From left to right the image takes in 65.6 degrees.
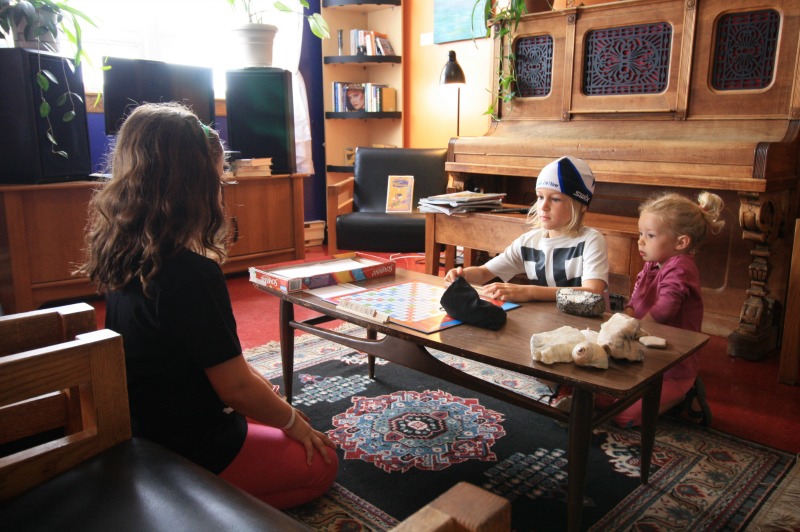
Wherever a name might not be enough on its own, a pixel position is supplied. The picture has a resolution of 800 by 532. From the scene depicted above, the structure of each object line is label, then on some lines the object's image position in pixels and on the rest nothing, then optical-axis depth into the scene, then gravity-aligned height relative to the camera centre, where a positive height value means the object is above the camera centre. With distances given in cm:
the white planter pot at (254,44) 393 +67
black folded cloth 146 -37
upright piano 250 +15
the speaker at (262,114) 394 +23
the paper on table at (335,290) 175 -40
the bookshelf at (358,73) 483 +62
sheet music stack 307 -25
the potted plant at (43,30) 281 +55
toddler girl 186 -39
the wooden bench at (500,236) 260 -40
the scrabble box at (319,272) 181 -37
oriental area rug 146 -83
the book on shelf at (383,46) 479 +80
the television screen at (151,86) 341 +36
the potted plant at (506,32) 335 +64
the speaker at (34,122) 287 +13
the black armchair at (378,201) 374 -33
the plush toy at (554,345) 122 -38
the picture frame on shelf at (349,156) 516 -4
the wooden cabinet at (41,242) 297 -45
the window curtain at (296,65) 476 +65
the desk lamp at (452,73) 398 +49
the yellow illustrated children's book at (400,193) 404 -27
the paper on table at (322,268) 191 -37
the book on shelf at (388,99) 490 +40
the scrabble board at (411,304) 149 -40
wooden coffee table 118 -42
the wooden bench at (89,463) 80 -46
